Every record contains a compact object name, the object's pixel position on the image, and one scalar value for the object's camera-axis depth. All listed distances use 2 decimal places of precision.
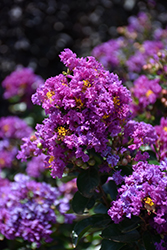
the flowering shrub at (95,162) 0.79
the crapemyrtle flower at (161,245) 0.82
